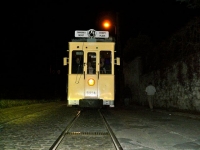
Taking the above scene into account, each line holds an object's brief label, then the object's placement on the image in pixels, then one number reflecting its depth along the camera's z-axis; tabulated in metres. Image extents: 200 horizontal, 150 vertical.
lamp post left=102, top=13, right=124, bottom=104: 26.50
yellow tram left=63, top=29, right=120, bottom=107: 15.16
